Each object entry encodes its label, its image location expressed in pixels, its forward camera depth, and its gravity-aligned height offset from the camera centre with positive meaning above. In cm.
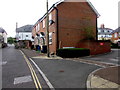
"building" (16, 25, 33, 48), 4072 +495
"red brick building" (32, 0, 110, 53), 1289 +310
